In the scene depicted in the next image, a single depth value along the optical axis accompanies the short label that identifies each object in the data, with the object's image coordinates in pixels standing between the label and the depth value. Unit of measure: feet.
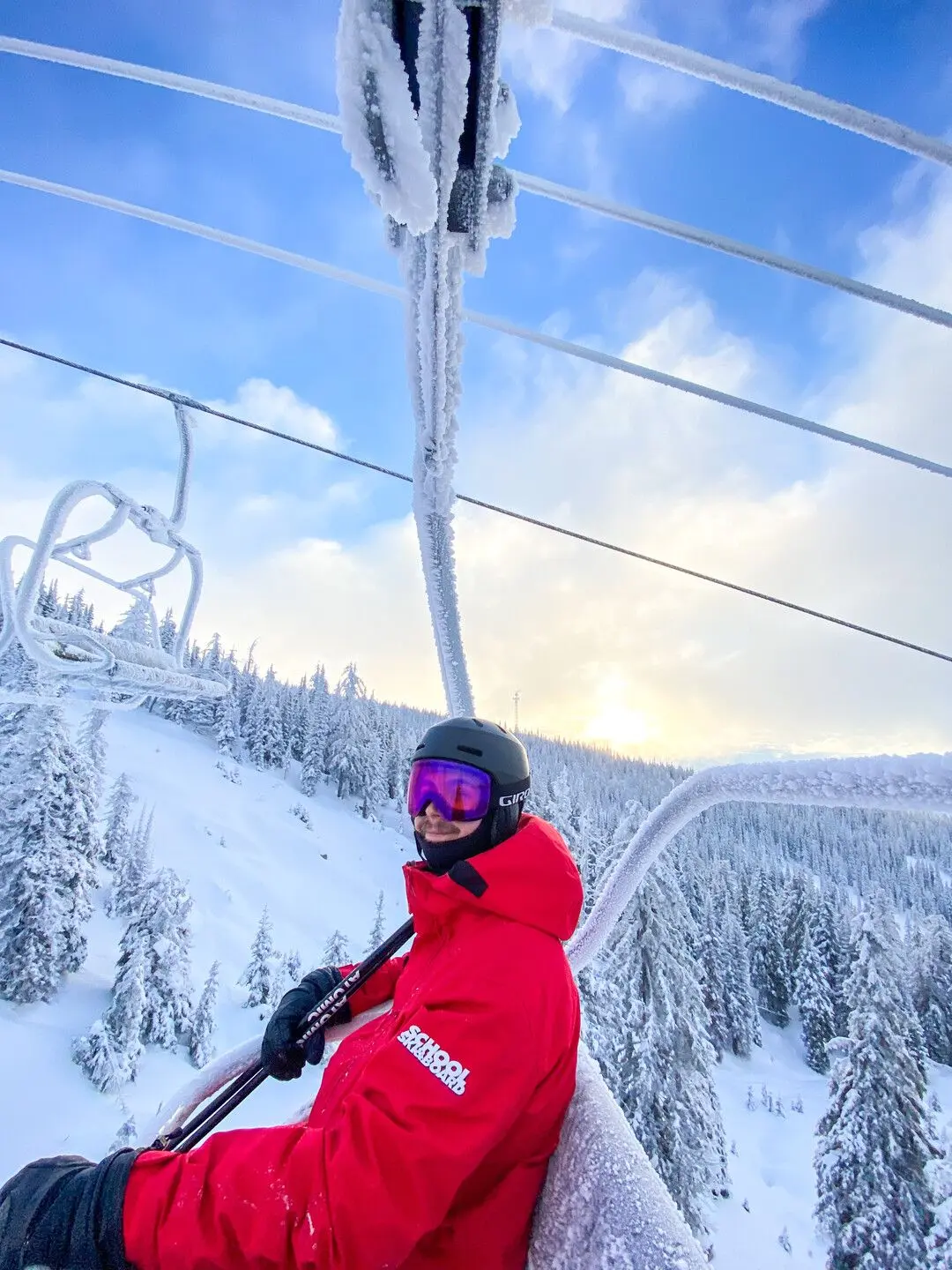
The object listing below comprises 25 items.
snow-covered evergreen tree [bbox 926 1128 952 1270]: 39.83
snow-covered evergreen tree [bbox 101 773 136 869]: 104.42
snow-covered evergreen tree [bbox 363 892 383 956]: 99.50
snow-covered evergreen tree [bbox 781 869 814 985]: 127.95
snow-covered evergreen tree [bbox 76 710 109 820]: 76.48
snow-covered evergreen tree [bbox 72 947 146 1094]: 65.41
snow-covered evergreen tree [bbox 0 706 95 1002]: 66.49
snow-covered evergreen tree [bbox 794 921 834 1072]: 116.88
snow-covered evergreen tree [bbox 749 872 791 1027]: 135.44
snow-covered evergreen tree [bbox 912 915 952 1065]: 114.62
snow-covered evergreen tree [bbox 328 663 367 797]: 187.11
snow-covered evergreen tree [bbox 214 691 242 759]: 182.39
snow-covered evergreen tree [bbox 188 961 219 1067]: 75.36
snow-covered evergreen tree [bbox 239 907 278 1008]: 88.69
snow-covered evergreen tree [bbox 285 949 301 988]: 91.35
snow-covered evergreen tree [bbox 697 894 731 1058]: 103.45
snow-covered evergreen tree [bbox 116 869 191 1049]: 72.54
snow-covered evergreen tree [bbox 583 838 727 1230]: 48.01
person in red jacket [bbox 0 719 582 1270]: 4.28
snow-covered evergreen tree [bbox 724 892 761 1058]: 111.65
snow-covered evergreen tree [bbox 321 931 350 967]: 90.89
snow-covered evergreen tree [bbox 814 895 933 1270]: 50.44
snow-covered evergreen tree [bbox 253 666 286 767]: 188.75
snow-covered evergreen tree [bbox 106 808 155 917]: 89.66
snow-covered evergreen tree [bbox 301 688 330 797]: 184.11
